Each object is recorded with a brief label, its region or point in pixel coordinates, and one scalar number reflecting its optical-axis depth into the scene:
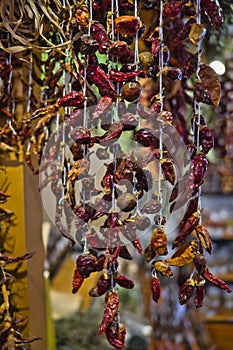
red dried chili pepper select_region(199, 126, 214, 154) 0.68
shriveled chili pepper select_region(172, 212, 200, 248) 0.68
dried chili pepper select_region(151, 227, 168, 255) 0.65
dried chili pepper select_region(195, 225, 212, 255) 0.66
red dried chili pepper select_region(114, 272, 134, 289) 0.72
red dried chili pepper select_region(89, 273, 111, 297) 0.71
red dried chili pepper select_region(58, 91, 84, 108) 0.70
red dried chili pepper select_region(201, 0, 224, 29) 0.65
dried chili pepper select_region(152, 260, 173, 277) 0.66
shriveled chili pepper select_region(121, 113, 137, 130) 0.67
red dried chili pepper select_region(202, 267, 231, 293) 0.68
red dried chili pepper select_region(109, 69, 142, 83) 0.65
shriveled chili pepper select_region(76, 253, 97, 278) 0.68
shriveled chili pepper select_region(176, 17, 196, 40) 0.68
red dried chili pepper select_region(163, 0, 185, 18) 0.68
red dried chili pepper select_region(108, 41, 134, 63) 0.64
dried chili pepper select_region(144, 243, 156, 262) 0.68
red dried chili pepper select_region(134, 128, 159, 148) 0.67
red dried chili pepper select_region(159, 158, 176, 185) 0.67
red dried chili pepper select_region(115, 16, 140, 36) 0.62
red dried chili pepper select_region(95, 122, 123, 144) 0.66
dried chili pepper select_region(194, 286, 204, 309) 0.68
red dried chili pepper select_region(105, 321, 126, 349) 0.69
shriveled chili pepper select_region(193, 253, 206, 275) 0.67
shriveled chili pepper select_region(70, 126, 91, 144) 0.67
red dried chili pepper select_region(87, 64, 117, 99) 0.67
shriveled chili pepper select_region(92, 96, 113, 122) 0.68
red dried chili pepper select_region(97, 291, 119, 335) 0.67
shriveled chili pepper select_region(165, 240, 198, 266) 0.67
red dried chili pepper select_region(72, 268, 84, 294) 0.70
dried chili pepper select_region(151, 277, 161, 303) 0.67
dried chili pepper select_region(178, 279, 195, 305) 0.67
